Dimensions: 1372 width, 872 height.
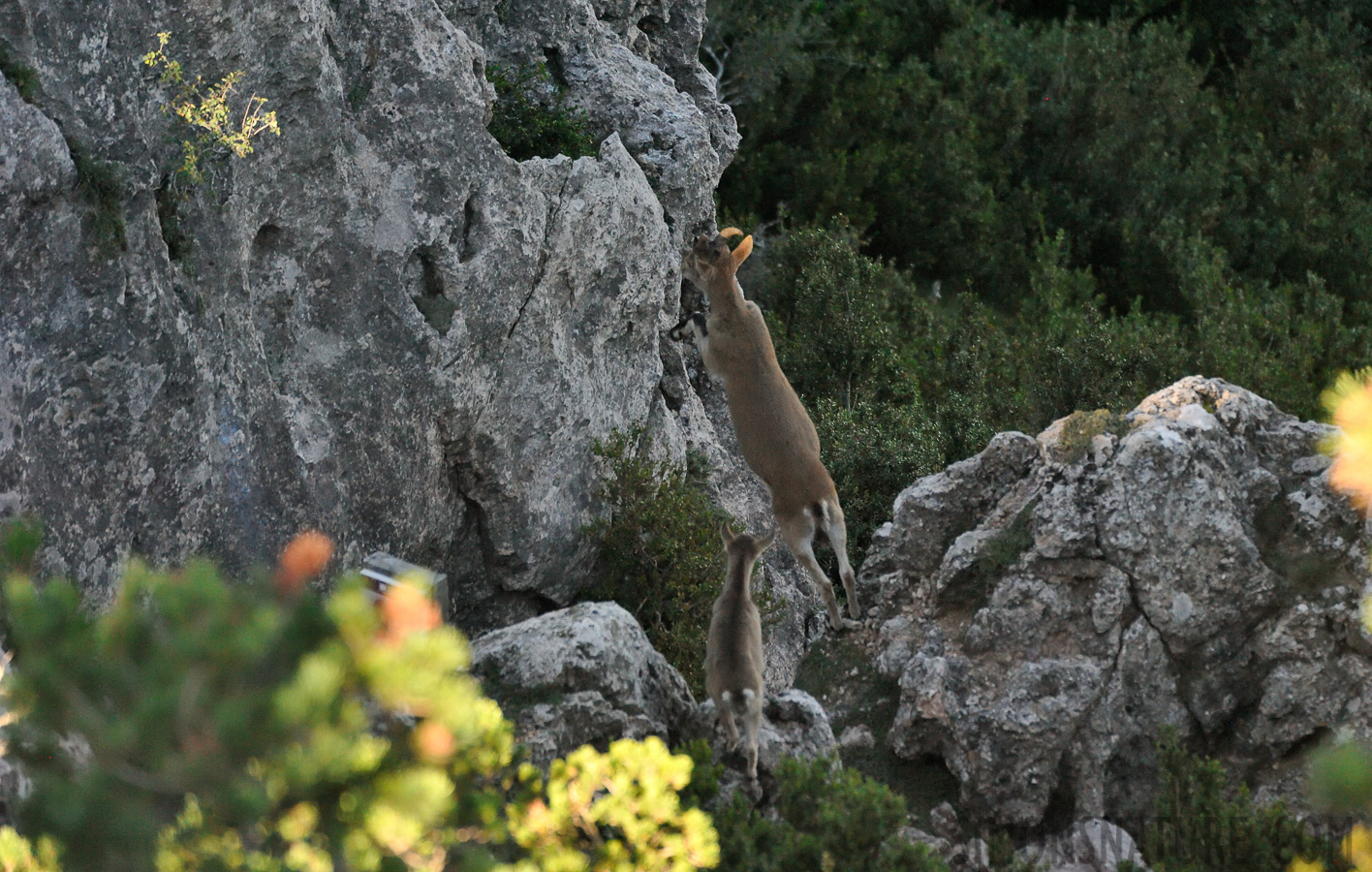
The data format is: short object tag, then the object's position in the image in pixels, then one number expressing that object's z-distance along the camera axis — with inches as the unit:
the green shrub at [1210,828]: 543.8
